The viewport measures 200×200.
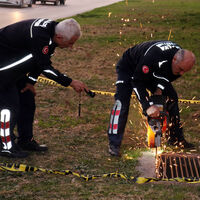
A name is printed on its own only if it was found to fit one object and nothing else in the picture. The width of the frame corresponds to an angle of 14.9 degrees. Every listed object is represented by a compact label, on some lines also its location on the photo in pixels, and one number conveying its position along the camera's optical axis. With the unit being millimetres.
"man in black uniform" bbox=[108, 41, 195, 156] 9557
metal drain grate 10084
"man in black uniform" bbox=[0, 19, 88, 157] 9309
